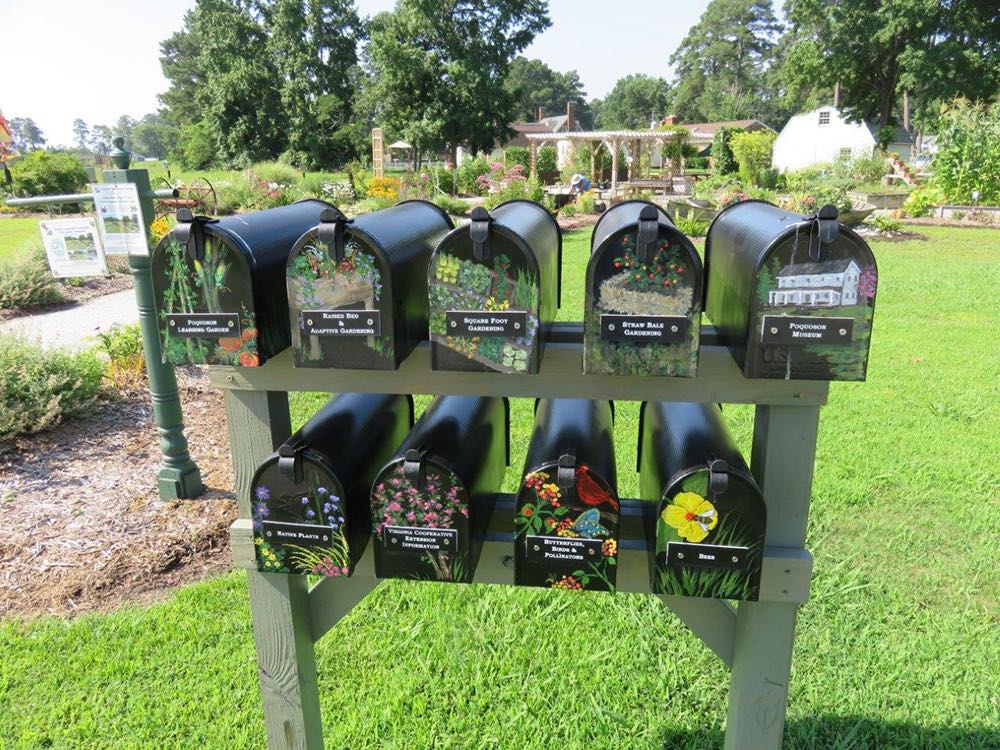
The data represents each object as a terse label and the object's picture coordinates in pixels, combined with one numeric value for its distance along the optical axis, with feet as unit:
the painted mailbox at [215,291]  4.28
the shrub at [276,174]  66.25
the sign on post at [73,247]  11.72
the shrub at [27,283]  25.23
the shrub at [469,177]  72.18
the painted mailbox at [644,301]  4.03
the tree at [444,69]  100.58
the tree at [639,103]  261.03
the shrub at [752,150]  86.41
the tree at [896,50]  98.99
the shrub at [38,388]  13.51
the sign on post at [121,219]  11.24
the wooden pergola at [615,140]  71.87
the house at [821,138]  108.68
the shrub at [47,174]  56.70
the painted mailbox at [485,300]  4.16
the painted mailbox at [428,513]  4.63
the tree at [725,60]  224.53
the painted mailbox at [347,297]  4.24
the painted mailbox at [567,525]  4.54
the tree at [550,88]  299.38
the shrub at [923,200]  50.80
